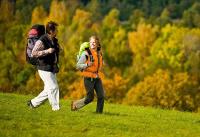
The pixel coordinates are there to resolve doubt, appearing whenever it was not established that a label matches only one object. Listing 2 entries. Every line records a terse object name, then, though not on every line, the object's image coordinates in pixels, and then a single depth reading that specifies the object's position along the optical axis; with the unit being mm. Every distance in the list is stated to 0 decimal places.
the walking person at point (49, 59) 19266
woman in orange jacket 19906
